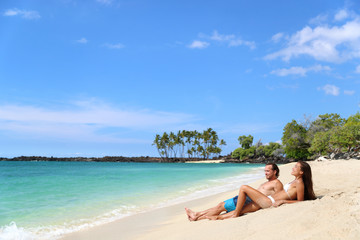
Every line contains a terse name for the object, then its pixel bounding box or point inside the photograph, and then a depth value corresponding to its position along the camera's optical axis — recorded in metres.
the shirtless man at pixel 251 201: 5.28
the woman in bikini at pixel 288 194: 4.98
